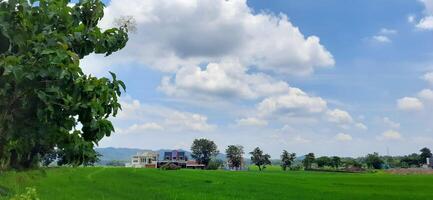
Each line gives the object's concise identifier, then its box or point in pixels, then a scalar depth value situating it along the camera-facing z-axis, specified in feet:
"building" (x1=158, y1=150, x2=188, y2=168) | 514.68
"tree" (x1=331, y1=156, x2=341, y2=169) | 495.00
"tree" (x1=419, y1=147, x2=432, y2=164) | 526.16
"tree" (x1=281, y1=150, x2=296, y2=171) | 520.55
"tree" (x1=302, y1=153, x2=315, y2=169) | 513.66
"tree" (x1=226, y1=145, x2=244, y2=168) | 534.78
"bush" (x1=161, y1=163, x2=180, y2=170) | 309.42
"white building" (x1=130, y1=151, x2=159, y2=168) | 540.60
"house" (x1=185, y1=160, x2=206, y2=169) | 483.51
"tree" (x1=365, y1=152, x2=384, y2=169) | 507.71
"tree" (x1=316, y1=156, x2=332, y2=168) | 505.50
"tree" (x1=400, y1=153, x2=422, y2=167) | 522.88
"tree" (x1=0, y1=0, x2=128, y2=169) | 19.43
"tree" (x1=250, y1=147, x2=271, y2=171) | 526.94
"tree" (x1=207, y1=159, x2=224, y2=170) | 469.16
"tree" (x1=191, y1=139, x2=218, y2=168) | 507.96
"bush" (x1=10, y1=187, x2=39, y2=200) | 19.81
